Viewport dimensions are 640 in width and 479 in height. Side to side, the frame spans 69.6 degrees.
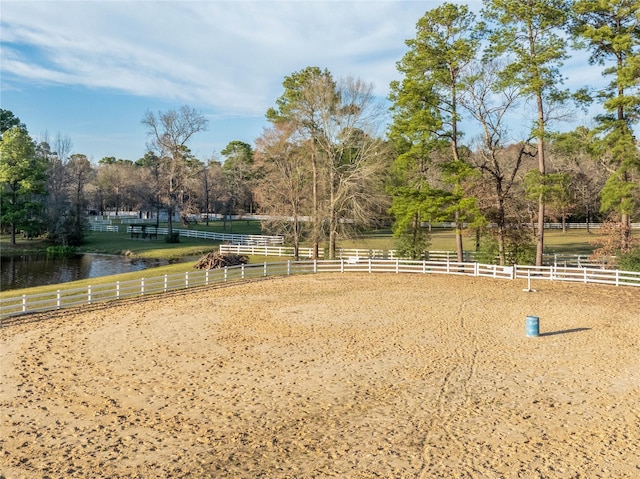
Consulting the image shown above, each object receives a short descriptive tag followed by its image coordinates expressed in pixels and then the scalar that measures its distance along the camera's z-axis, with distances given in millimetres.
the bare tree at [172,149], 55750
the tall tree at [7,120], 71675
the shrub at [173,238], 53594
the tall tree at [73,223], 49469
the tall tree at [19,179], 47812
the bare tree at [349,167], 32719
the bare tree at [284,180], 36281
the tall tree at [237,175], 90688
